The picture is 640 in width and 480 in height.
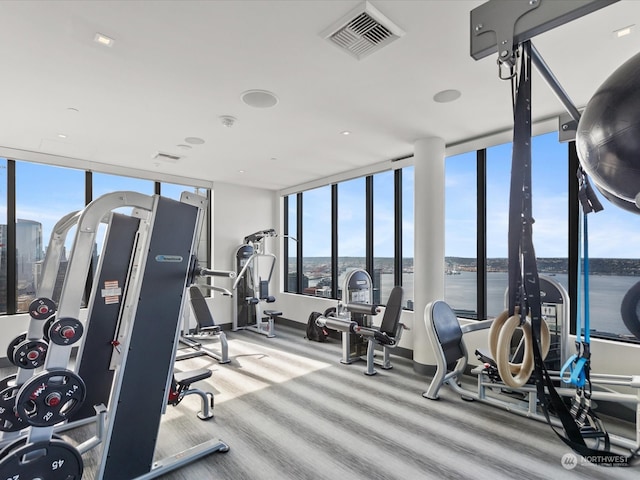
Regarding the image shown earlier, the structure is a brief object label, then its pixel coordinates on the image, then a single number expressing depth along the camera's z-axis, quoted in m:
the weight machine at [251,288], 6.55
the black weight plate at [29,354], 2.37
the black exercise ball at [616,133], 0.96
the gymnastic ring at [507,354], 0.97
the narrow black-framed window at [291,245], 7.27
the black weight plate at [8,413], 2.41
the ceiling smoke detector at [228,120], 3.51
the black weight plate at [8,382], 2.66
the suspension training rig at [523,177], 0.97
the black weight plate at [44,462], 1.69
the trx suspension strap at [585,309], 1.53
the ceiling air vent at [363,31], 2.02
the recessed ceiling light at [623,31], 2.13
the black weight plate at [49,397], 1.69
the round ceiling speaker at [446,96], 3.01
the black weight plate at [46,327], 2.49
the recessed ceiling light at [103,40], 2.21
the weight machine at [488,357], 3.10
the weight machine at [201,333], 4.72
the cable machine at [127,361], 1.77
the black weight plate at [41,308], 2.51
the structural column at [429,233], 4.15
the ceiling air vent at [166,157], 4.84
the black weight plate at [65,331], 1.83
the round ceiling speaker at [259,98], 3.01
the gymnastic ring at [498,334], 1.02
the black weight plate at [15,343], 2.66
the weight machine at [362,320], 4.20
